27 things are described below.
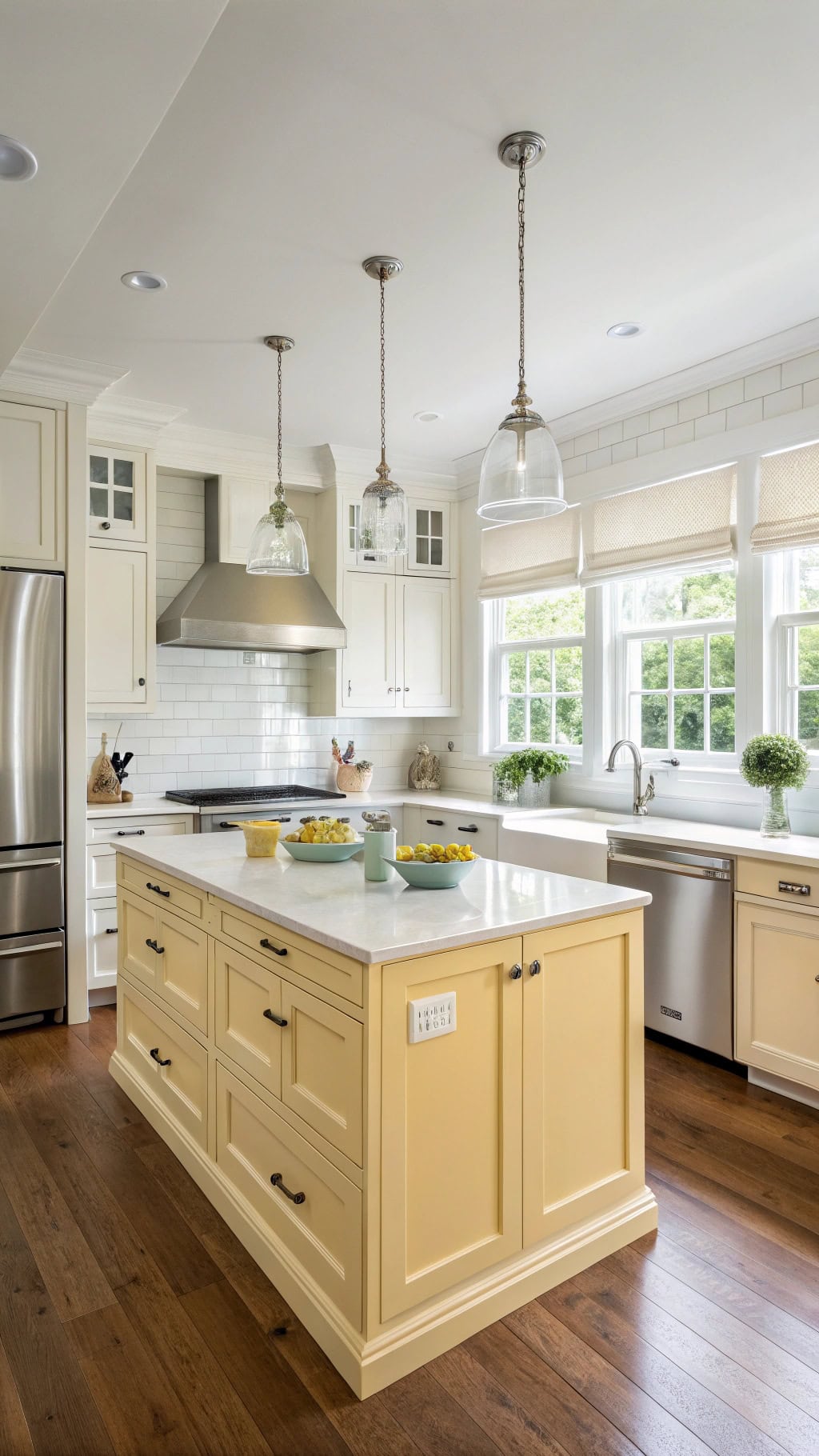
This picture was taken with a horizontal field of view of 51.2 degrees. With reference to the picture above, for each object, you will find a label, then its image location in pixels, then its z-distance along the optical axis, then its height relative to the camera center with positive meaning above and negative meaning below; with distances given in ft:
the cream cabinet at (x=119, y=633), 13.94 +1.46
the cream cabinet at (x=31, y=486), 12.25 +3.40
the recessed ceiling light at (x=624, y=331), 11.21 +5.18
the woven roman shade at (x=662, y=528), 12.55 +3.08
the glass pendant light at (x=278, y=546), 9.04 +1.86
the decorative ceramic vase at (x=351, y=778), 17.08 -1.12
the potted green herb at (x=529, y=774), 14.83 -0.92
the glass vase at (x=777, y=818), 11.05 -1.21
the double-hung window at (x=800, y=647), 11.68 +1.06
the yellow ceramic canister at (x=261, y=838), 9.01 -1.23
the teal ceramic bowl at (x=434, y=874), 7.36 -1.31
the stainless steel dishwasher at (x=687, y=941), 10.68 -2.81
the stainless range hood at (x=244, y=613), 14.55 +1.91
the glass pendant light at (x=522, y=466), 6.71 +2.03
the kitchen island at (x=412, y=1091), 5.75 -2.83
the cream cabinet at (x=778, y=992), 9.70 -3.15
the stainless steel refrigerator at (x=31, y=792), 12.13 -1.04
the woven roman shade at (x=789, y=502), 11.27 +3.00
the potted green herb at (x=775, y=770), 10.80 -0.60
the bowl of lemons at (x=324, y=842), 8.71 -1.24
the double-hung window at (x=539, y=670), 15.71 +1.02
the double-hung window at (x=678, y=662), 12.96 +0.99
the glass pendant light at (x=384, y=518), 8.25 +1.97
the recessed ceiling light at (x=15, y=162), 6.38 +4.27
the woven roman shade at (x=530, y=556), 15.17 +3.12
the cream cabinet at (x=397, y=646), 16.70 +1.52
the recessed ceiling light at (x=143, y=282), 9.77 +5.07
